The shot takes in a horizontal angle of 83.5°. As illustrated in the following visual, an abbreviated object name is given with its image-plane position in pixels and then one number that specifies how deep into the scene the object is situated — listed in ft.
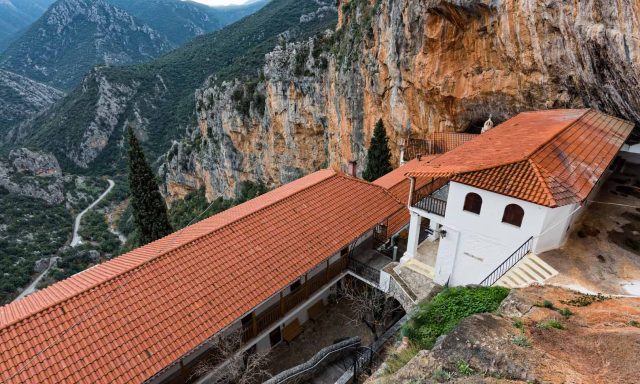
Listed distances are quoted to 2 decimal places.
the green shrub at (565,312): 29.53
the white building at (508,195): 39.29
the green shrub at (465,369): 22.62
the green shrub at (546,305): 30.94
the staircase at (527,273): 36.94
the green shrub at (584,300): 32.09
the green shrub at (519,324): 26.68
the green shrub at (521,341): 24.12
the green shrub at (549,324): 26.68
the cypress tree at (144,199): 88.12
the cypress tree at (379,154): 102.47
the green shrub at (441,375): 22.31
